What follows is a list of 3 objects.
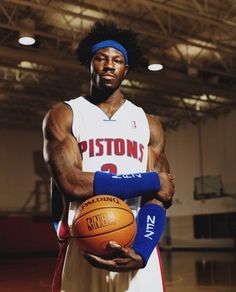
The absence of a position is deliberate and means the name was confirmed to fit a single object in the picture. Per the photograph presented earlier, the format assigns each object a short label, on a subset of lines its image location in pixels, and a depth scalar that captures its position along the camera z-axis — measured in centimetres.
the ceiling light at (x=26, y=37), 895
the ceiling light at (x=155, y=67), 1035
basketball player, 169
